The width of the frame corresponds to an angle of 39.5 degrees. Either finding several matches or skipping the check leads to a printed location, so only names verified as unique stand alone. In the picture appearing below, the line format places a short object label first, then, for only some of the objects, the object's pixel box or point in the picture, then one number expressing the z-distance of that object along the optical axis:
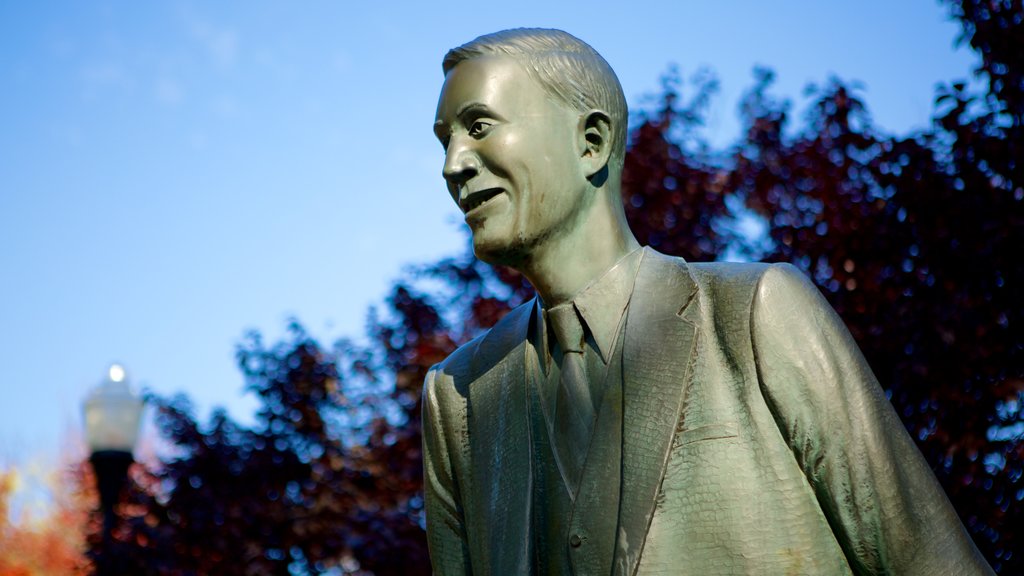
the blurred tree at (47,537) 36.56
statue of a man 3.09
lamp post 11.18
